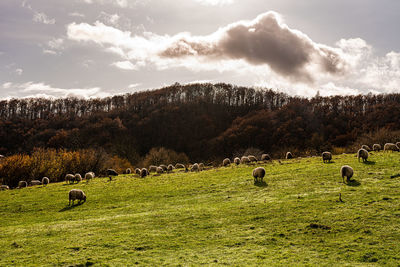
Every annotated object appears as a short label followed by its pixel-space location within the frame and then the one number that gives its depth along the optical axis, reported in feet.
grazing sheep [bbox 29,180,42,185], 149.40
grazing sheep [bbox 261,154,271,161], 152.35
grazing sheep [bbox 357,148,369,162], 102.67
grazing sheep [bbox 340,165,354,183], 77.18
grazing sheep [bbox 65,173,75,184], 141.18
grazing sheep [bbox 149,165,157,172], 175.32
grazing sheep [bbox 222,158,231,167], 154.49
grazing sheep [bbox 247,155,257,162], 153.52
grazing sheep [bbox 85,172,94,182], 149.14
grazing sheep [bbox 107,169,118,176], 173.87
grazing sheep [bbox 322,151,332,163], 114.89
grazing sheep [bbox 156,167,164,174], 158.71
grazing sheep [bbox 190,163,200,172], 152.86
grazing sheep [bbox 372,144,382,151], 135.54
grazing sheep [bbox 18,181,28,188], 145.59
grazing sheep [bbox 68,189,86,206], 91.25
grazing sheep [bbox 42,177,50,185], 148.19
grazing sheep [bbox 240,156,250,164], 147.77
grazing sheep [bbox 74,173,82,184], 146.26
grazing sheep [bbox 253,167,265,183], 94.63
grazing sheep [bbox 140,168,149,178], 148.16
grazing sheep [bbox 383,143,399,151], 123.44
